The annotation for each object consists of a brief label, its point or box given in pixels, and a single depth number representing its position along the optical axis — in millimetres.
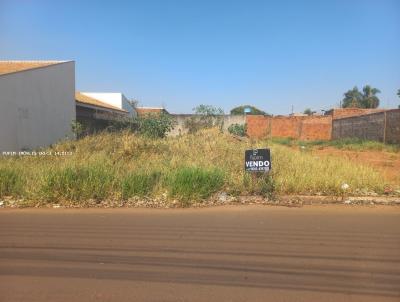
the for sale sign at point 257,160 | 9125
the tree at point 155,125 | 21750
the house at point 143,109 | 48547
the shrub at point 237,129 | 32450
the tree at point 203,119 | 27281
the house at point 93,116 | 26236
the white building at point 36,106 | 17625
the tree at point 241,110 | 67156
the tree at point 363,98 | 61441
